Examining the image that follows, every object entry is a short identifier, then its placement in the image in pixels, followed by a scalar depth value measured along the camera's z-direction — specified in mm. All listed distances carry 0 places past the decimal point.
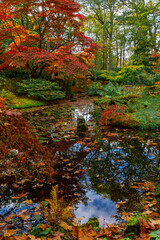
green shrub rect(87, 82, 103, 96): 15068
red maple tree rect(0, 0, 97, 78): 8773
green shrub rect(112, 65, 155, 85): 11778
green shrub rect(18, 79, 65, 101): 10234
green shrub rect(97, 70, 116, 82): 17553
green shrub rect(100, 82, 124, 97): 8641
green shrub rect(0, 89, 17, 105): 8261
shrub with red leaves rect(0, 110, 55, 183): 1555
